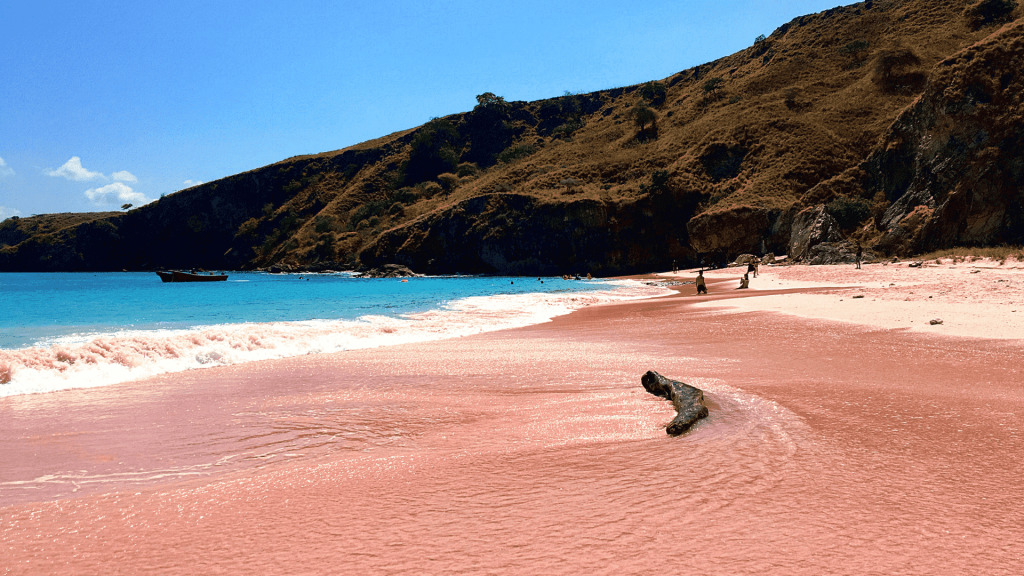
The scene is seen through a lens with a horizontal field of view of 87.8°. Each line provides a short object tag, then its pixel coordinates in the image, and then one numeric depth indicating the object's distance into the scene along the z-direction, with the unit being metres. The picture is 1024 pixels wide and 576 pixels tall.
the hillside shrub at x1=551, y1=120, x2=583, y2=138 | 117.56
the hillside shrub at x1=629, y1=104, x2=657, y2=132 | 93.50
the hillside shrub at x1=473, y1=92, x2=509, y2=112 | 129.25
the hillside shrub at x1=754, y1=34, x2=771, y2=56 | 98.30
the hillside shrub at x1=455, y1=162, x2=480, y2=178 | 118.73
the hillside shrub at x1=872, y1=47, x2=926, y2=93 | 68.50
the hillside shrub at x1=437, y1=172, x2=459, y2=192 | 113.58
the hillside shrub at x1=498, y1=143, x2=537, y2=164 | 113.44
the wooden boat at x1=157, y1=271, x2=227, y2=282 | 66.50
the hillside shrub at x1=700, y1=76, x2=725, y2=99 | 92.00
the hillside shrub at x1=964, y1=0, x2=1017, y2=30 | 72.12
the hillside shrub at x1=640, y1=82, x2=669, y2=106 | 110.75
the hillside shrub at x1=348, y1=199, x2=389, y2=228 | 108.00
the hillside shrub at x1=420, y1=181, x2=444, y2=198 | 111.75
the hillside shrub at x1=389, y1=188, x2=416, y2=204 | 110.50
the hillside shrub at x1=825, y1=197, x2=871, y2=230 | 49.44
